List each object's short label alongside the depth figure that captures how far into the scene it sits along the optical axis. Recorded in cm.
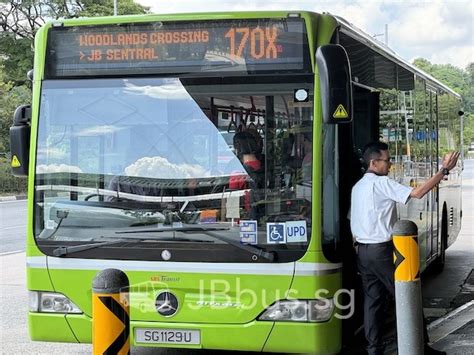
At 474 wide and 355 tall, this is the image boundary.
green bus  549
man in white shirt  588
